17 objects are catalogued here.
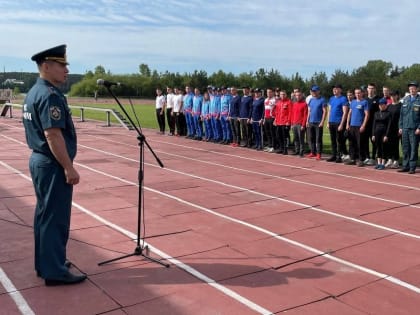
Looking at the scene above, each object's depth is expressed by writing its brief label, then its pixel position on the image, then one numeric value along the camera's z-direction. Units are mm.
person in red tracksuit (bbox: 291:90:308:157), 13086
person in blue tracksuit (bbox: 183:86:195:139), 17766
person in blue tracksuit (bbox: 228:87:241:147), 15430
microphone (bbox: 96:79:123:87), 4612
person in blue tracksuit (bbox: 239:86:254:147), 14969
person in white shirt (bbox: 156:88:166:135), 19438
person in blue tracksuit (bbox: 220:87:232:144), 15836
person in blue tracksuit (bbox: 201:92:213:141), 16703
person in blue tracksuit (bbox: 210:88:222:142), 16203
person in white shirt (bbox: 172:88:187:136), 18333
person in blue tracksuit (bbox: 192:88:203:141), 17250
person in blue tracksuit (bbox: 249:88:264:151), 14523
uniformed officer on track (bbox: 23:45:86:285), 3885
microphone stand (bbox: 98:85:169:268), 4676
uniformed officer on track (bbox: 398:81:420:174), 10344
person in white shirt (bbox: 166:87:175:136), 18719
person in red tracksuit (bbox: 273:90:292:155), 13469
